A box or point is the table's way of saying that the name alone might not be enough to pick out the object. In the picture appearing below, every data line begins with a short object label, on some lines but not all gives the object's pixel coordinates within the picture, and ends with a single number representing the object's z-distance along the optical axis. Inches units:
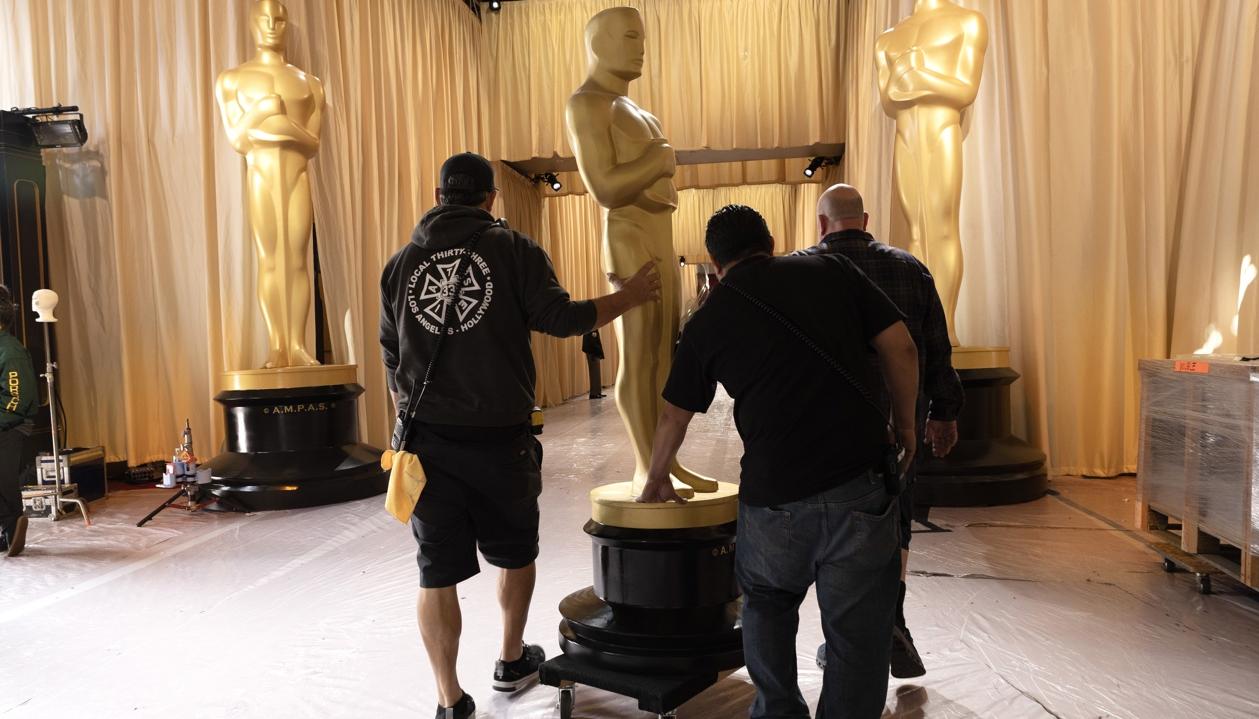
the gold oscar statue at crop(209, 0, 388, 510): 209.5
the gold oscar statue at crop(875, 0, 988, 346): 193.8
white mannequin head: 200.7
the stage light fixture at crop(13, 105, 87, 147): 245.1
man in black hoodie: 87.4
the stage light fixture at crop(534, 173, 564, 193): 454.0
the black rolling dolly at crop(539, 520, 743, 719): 91.7
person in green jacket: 161.5
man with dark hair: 68.2
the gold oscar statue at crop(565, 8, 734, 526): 97.6
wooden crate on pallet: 115.5
